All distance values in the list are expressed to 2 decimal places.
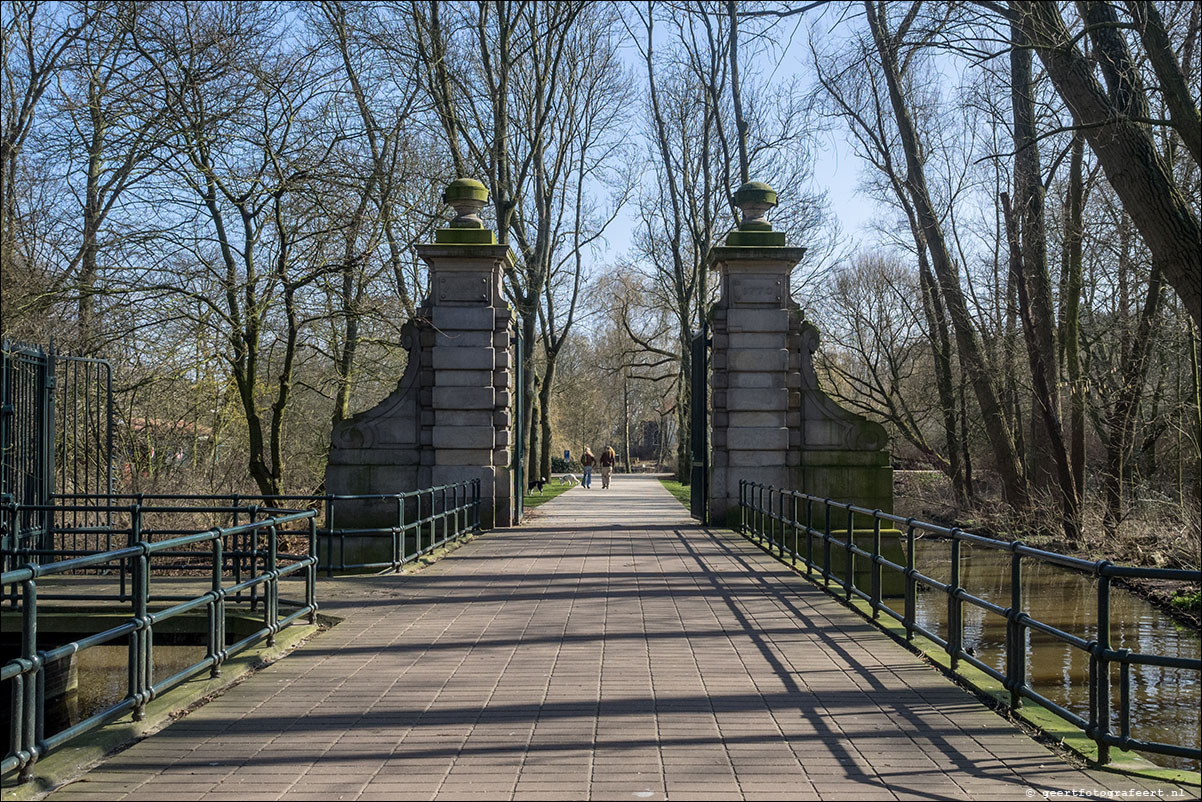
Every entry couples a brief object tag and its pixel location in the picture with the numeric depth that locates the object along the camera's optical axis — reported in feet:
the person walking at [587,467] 149.18
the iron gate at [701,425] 66.86
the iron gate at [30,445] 40.29
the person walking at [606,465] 150.71
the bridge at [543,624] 17.72
